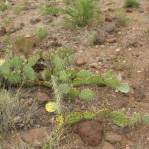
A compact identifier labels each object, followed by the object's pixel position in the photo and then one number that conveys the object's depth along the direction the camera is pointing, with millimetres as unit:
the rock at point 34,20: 5438
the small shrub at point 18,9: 5727
